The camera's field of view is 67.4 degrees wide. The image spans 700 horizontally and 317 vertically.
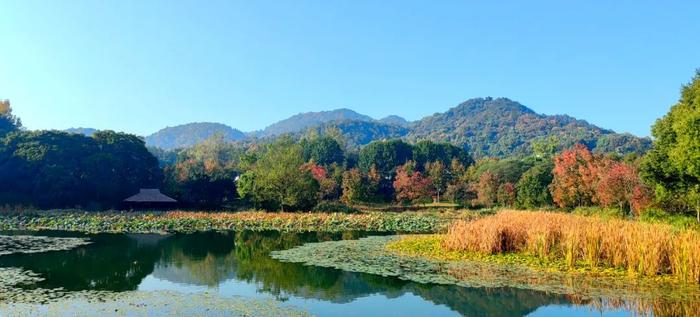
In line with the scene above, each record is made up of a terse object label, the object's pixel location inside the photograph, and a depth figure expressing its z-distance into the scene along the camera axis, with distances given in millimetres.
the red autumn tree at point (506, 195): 47988
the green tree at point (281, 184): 42750
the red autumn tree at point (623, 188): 33062
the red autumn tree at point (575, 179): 38812
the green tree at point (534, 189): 43750
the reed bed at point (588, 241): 12711
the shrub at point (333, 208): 42125
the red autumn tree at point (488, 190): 49375
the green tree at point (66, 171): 42406
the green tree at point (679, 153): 21297
